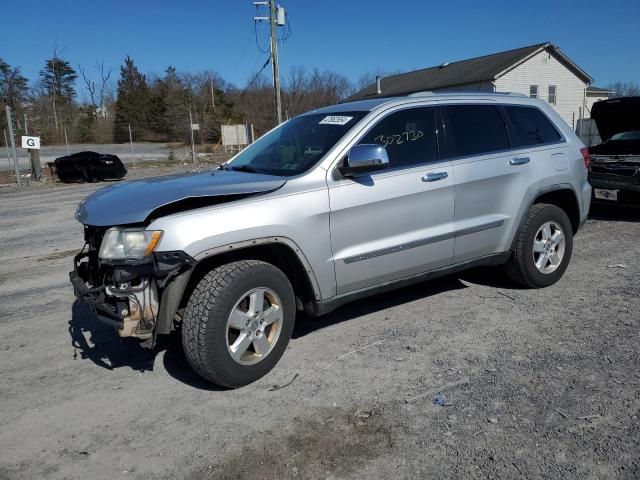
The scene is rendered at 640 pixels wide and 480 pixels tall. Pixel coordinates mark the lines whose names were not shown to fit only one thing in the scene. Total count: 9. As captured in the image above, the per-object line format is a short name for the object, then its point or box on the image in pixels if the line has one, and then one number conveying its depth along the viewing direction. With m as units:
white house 33.84
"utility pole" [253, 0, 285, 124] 23.88
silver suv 3.19
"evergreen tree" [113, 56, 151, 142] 38.94
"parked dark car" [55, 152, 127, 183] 20.03
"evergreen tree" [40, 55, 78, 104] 60.81
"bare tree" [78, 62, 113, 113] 57.27
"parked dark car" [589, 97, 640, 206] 7.90
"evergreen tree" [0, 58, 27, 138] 42.41
